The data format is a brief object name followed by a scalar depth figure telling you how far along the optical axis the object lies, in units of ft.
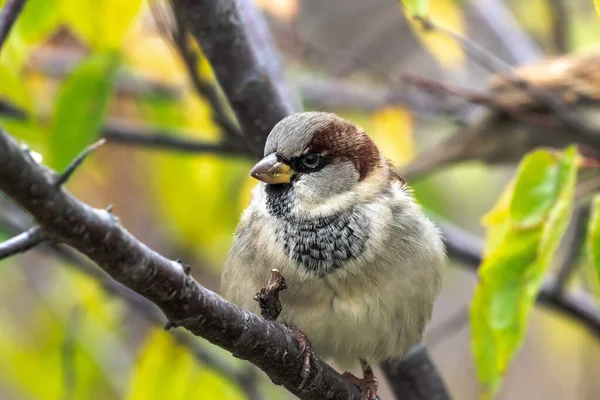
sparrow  10.77
